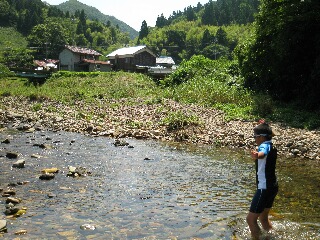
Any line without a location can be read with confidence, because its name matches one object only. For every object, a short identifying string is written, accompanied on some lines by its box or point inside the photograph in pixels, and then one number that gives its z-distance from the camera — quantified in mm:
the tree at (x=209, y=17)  164000
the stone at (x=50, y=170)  10877
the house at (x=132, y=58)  71125
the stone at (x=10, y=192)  8539
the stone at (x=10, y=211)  7221
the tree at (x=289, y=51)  22500
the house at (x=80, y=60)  73500
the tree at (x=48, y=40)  99562
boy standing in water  5980
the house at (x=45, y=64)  77219
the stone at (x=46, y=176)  10094
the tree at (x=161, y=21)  194925
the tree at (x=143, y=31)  165625
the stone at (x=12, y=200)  7875
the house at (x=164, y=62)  81719
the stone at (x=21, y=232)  6291
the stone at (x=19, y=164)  11320
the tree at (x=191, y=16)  193875
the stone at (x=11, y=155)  12758
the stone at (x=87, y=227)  6691
